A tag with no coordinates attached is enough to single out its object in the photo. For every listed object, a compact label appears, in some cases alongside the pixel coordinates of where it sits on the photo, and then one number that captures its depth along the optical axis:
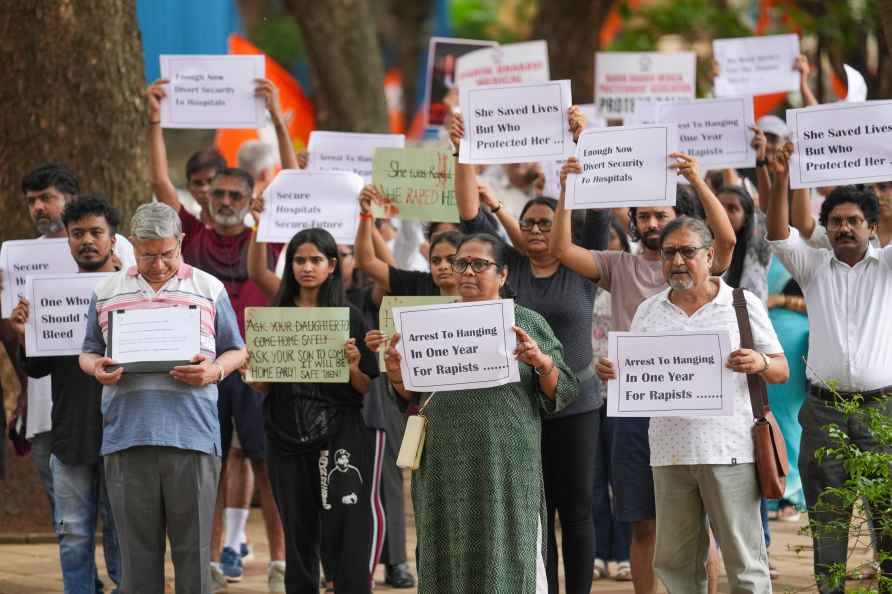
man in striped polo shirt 14.41
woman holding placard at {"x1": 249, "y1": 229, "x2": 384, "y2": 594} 15.40
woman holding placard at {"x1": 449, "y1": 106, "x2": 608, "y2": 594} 15.52
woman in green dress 14.14
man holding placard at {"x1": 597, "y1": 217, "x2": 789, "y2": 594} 14.08
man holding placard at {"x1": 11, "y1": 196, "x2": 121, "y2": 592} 16.14
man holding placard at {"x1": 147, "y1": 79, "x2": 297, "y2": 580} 18.30
